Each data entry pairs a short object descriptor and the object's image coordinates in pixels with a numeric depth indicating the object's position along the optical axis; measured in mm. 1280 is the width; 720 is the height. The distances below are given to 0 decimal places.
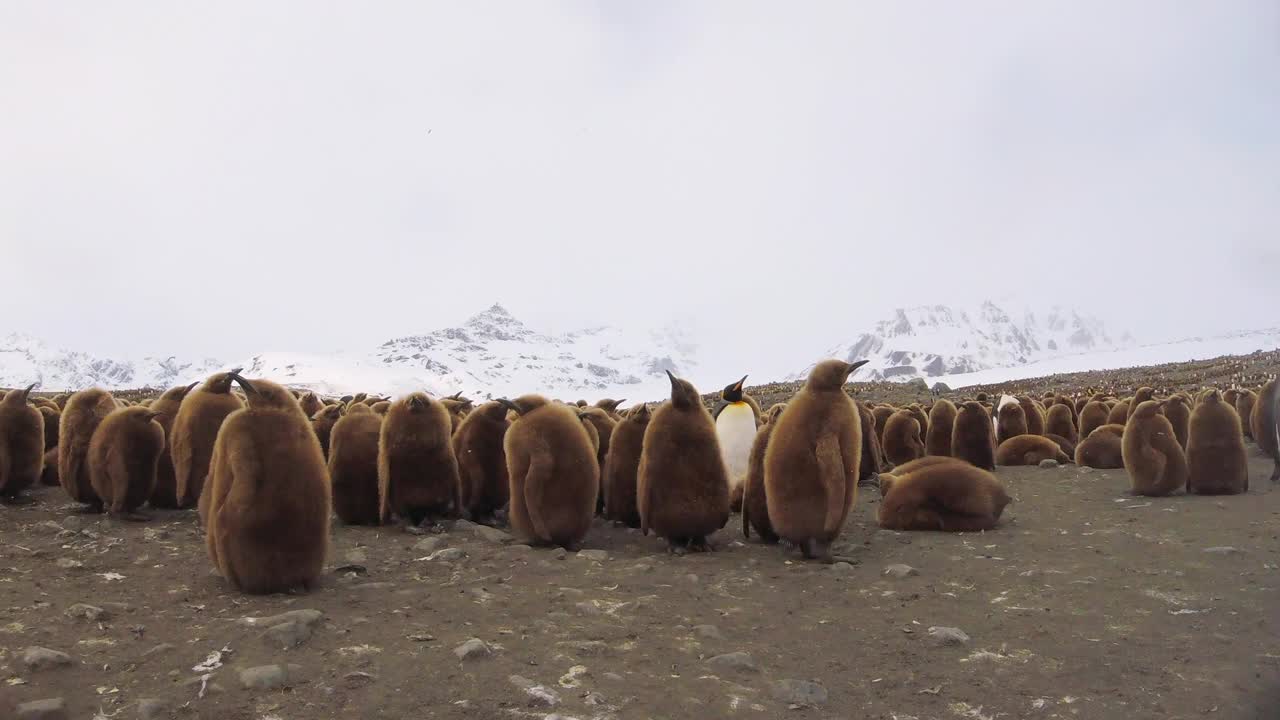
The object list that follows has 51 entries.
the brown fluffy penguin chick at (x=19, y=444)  7531
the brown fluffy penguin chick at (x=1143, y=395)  10914
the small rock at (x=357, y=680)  3570
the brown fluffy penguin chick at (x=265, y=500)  4699
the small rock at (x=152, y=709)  3184
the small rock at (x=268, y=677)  3473
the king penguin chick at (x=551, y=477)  6562
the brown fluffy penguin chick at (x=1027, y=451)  12539
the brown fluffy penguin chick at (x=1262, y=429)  10092
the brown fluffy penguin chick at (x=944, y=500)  7555
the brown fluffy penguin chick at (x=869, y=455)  10883
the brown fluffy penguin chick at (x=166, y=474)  7617
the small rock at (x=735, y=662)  4039
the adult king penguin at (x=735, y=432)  9680
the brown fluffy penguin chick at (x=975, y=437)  11086
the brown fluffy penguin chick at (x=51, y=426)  9445
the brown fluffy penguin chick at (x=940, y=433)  12281
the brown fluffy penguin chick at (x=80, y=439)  7449
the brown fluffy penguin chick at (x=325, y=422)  8516
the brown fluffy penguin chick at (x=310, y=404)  11416
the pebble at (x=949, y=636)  4422
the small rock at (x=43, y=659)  3521
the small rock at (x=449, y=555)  6047
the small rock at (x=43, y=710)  3088
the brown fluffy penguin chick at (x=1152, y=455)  9000
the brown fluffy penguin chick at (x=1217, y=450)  8742
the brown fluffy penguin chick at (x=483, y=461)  7922
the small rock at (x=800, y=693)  3701
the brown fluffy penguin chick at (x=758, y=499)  7199
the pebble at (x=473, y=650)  3928
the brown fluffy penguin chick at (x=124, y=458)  6945
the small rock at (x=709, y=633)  4492
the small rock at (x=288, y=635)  3924
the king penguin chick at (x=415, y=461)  7188
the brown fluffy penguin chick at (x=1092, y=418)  14219
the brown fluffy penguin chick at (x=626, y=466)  7863
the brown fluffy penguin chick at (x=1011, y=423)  14812
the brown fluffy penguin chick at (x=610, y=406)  10902
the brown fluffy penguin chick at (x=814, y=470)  6438
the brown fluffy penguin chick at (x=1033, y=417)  15531
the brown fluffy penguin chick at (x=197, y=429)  6949
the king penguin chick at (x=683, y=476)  6688
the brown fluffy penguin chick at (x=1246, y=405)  12859
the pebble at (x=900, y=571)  5921
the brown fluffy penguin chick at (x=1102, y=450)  11648
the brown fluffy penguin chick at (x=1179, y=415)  11070
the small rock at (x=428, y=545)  6391
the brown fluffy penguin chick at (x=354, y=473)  7438
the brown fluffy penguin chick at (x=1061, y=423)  14805
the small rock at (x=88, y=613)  4234
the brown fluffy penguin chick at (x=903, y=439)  11977
